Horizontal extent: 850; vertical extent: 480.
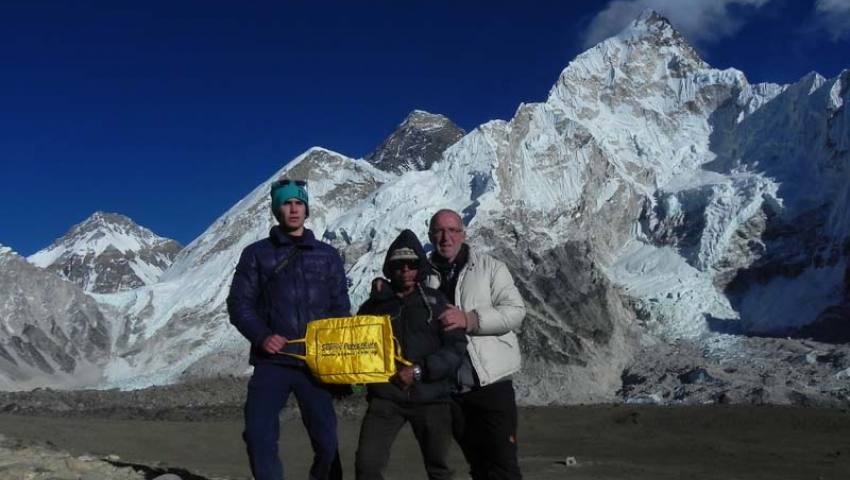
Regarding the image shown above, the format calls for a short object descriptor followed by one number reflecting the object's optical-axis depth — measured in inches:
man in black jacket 204.1
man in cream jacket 210.4
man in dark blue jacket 212.1
